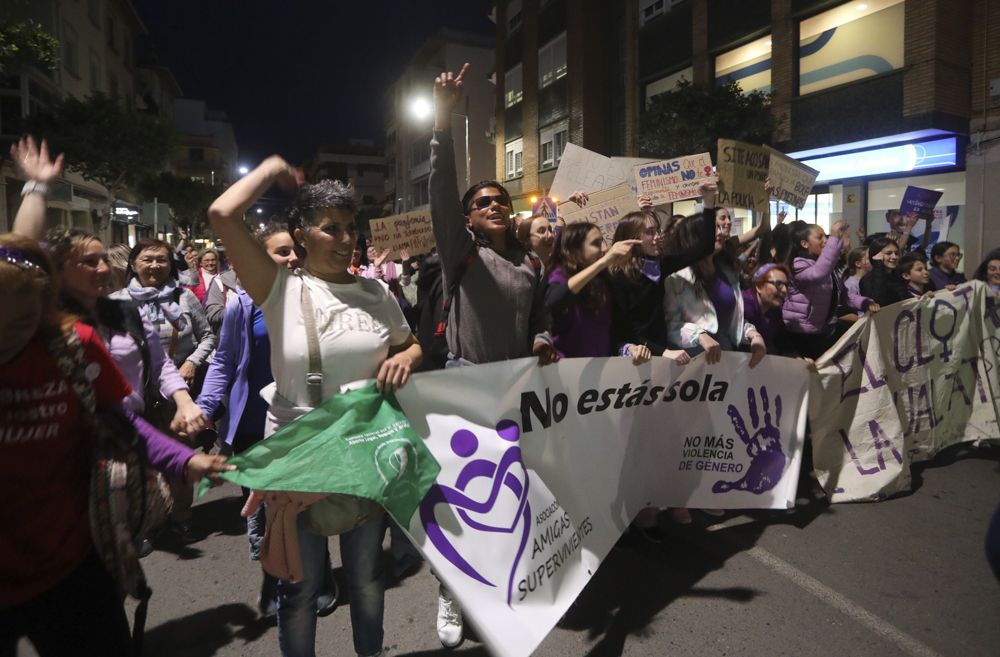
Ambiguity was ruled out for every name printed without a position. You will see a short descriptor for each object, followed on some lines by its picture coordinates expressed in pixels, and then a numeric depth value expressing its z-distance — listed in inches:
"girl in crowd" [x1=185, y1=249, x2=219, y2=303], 373.6
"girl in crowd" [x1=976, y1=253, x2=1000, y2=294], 245.0
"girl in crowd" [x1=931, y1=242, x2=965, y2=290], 287.1
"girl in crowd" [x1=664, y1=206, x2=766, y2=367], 169.0
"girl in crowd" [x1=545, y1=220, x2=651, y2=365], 151.6
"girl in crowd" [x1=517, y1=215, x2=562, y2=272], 171.9
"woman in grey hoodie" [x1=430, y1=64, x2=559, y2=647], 111.7
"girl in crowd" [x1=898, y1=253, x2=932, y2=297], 258.2
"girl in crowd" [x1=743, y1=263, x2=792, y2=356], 201.0
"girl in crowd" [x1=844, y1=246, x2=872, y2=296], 311.0
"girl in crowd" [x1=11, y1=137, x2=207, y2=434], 97.4
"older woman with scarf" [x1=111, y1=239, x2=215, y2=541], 186.9
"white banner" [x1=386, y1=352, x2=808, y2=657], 98.0
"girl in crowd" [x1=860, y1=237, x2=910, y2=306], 267.7
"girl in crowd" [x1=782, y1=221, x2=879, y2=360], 215.9
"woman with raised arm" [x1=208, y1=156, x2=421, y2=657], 88.5
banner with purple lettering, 188.5
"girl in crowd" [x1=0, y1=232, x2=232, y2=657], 67.2
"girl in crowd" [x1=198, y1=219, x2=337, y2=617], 142.0
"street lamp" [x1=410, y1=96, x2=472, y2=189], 746.9
